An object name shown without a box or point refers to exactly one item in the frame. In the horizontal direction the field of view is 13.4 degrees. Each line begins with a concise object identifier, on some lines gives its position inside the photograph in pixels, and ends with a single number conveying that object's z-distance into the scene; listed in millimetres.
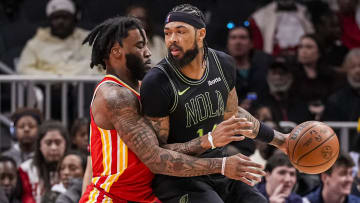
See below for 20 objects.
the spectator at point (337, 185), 14902
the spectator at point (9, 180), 15237
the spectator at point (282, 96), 17789
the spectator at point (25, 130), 16604
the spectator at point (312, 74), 18411
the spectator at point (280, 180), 14507
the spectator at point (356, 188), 15502
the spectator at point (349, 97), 18077
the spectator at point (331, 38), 19324
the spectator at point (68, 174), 14690
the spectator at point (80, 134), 16528
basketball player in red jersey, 9813
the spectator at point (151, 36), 18452
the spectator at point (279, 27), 19718
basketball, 10603
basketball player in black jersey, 9897
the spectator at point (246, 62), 18199
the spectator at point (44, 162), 15426
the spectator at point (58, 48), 18290
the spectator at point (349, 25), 19824
